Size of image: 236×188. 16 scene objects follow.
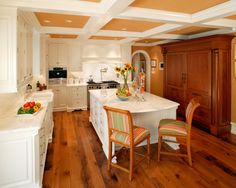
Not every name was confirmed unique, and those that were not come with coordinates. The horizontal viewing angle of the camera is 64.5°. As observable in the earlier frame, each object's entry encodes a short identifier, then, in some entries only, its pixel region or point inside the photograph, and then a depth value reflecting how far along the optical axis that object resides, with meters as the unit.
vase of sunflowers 3.56
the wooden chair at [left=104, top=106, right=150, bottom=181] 2.56
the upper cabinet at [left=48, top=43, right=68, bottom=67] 6.46
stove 6.72
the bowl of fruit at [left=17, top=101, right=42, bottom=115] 2.56
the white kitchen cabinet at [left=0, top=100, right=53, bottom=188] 2.11
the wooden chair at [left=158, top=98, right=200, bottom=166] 2.87
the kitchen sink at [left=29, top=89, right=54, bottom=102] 3.99
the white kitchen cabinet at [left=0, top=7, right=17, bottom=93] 2.34
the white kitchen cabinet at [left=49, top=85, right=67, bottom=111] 6.49
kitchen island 3.13
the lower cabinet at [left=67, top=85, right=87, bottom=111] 6.63
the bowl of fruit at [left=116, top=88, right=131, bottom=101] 3.55
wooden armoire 4.23
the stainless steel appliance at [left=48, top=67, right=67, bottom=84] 6.47
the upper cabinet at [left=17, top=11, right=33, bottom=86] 2.58
